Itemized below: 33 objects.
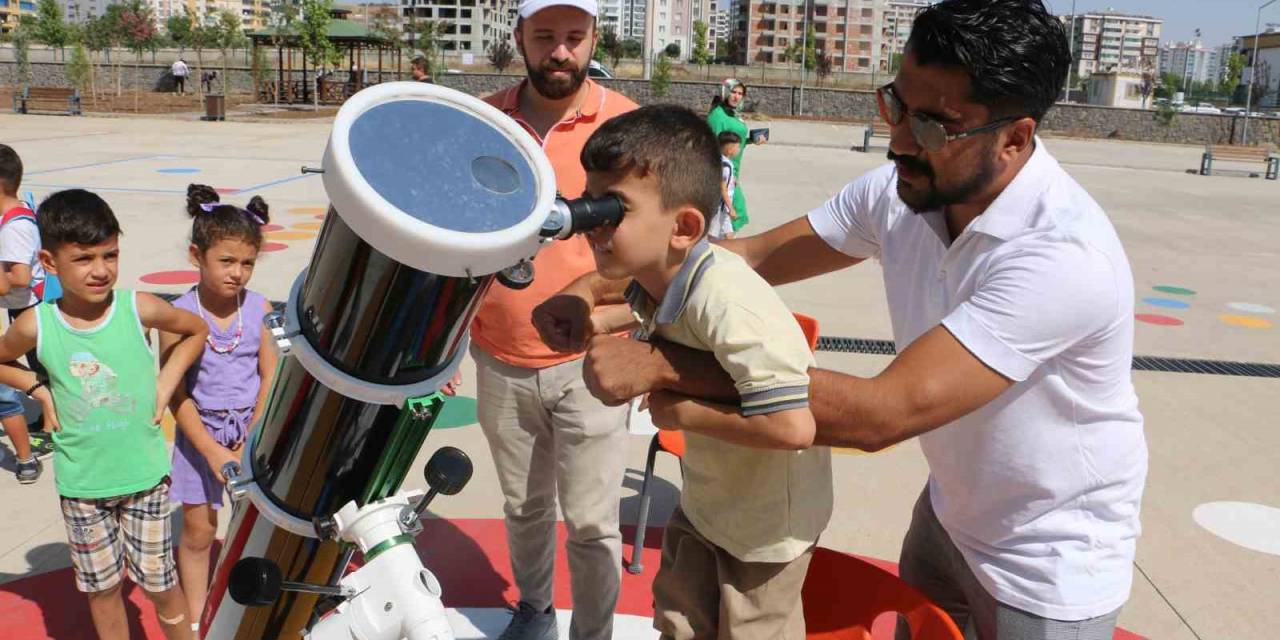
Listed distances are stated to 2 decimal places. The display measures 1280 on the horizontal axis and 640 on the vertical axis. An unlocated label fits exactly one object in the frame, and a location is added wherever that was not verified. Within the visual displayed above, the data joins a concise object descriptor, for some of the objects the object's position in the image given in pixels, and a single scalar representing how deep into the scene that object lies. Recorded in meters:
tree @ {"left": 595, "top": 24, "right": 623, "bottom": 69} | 62.09
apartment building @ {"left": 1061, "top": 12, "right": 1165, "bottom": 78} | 167.62
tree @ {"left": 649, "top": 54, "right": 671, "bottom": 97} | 37.72
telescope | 1.05
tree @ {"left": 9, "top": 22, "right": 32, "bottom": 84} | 32.84
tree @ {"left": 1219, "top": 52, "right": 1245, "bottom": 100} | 58.81
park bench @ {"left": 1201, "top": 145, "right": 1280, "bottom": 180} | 21.44
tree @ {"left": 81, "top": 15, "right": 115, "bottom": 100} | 40.28
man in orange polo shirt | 2.83
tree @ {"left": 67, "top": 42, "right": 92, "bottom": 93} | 27.72
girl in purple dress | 2.87
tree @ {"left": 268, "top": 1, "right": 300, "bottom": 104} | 33.59
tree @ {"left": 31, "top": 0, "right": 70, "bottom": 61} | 42.19
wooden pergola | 32.09
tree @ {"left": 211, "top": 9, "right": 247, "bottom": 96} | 53.53
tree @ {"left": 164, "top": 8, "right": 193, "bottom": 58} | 61.44
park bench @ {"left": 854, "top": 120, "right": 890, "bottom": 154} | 23.52
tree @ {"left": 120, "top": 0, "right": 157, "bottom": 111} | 46.75
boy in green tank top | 2.67
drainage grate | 6.38
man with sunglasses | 1.44
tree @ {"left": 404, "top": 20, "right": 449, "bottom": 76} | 42.25
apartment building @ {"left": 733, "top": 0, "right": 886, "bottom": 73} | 119.00
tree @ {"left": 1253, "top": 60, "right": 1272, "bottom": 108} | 73.06
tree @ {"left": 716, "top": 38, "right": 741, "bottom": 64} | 92.66
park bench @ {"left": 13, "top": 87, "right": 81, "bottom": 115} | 25.36
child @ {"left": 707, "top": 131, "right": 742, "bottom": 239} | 7.46
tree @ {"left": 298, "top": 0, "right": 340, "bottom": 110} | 31.30
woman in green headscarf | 8.54
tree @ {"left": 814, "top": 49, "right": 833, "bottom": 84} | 62.28
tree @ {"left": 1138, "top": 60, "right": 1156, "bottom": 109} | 63.06
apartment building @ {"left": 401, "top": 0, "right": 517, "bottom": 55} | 115.50
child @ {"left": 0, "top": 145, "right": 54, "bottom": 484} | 4.21
